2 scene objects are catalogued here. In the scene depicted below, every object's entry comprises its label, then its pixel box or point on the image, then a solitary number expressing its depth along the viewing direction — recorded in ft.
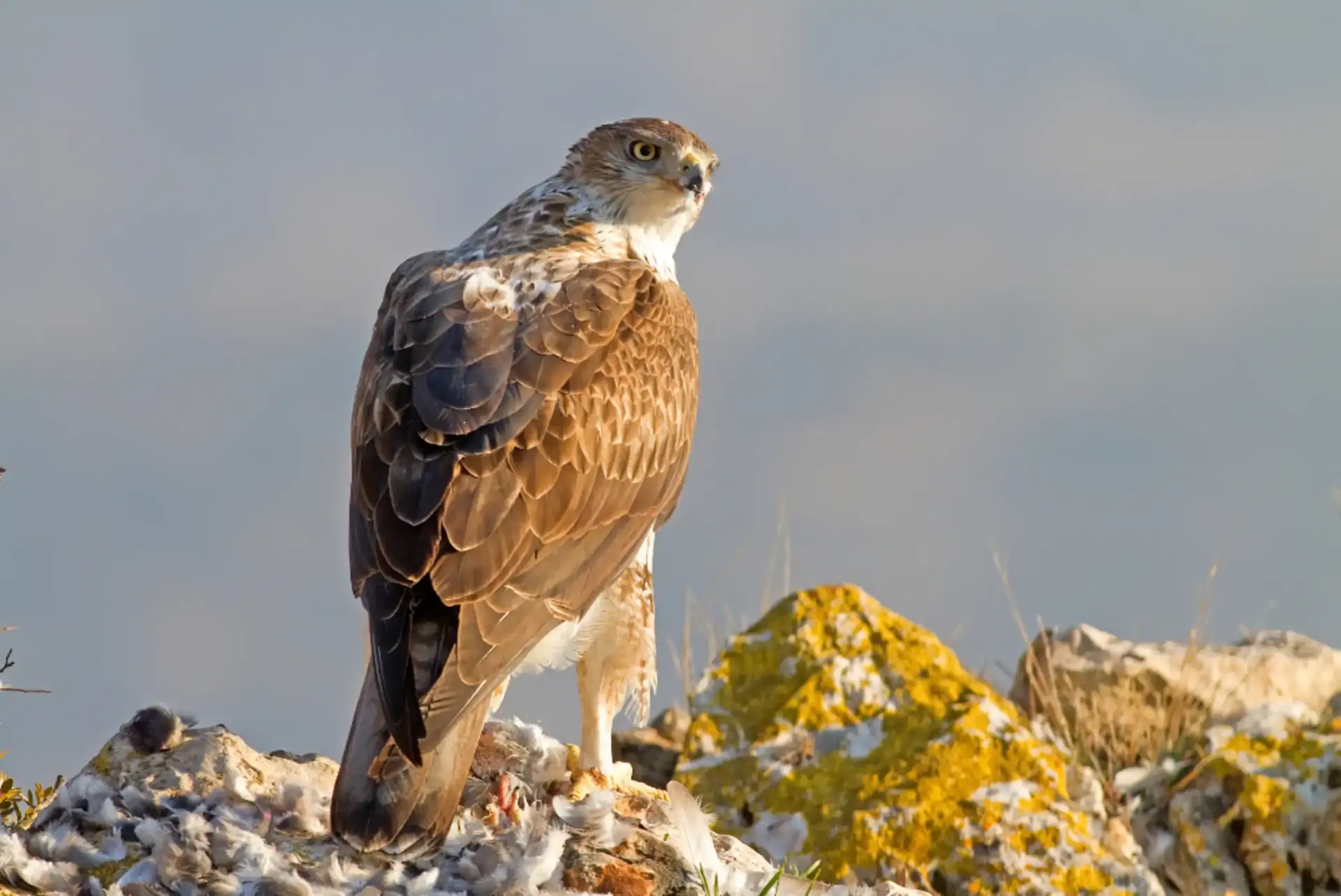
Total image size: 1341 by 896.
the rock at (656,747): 59.93
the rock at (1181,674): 61.57
